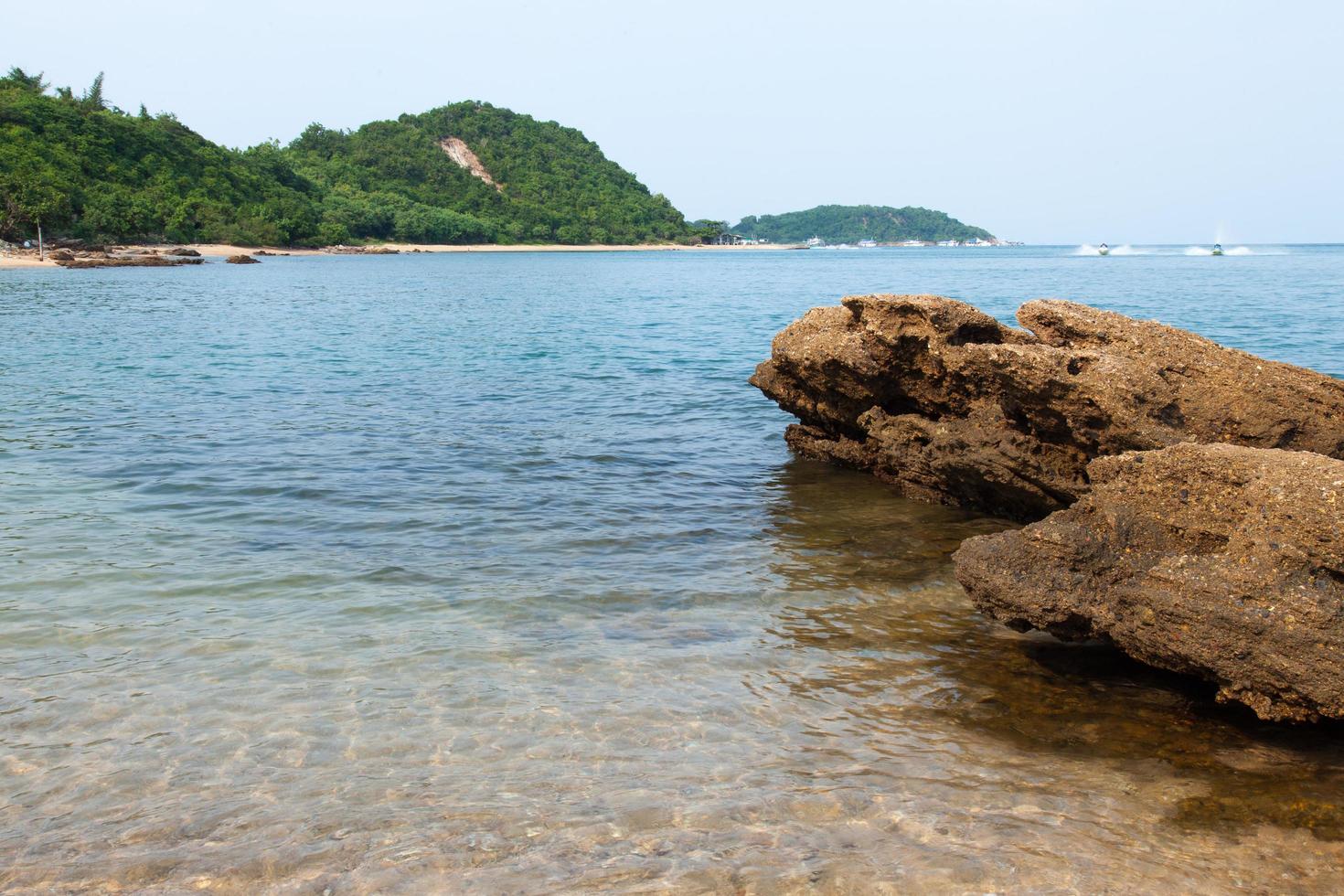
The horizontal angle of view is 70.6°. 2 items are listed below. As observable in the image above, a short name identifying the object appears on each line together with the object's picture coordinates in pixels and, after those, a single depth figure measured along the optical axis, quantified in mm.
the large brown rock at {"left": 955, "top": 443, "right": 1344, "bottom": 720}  5328
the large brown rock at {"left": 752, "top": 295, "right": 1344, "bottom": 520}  8289
